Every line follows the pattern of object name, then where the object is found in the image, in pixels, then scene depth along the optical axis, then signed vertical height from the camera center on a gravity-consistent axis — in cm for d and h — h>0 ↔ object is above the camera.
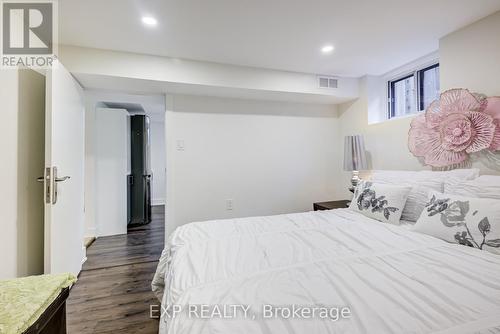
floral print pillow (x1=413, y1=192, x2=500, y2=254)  129 -33
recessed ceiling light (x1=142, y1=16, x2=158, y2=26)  181 +119
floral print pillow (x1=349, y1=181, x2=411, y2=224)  183 -28
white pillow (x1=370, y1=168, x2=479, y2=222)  181 -14
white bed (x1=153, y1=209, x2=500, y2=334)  72 -46
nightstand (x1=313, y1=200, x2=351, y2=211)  272 -45
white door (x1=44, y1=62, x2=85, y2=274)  162 -1
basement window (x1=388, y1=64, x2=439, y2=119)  253 +91
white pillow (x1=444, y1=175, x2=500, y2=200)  149 -14
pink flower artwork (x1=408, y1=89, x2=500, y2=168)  180 +33
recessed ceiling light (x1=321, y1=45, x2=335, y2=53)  231 +122
